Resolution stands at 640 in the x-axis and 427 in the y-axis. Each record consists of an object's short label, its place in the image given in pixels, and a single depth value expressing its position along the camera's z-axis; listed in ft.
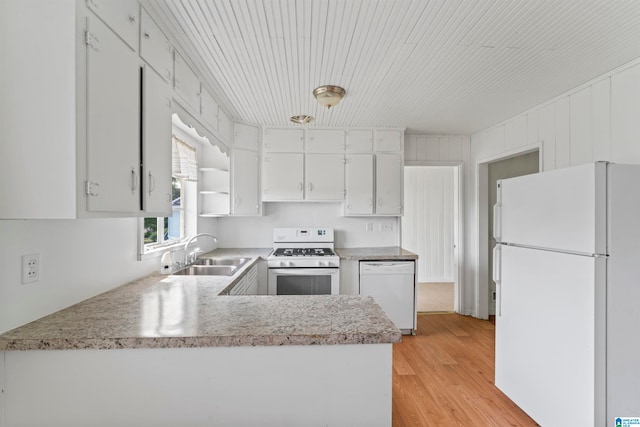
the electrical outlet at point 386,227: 13.13
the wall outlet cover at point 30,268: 3.95
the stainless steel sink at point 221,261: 9.76
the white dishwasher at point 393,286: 11.10
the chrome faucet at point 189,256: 8.63
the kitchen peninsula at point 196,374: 3.66
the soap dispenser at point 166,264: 7.09
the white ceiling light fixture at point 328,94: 8.18
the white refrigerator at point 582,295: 5.20
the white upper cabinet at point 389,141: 12.17
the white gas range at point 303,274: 10.63
